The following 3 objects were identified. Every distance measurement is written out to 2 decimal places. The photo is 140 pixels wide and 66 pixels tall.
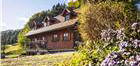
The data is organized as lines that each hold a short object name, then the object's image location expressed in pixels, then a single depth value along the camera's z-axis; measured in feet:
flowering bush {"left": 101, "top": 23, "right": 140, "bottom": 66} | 5.36
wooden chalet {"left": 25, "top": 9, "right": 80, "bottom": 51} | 40.70
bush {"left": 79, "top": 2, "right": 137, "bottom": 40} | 16.62
